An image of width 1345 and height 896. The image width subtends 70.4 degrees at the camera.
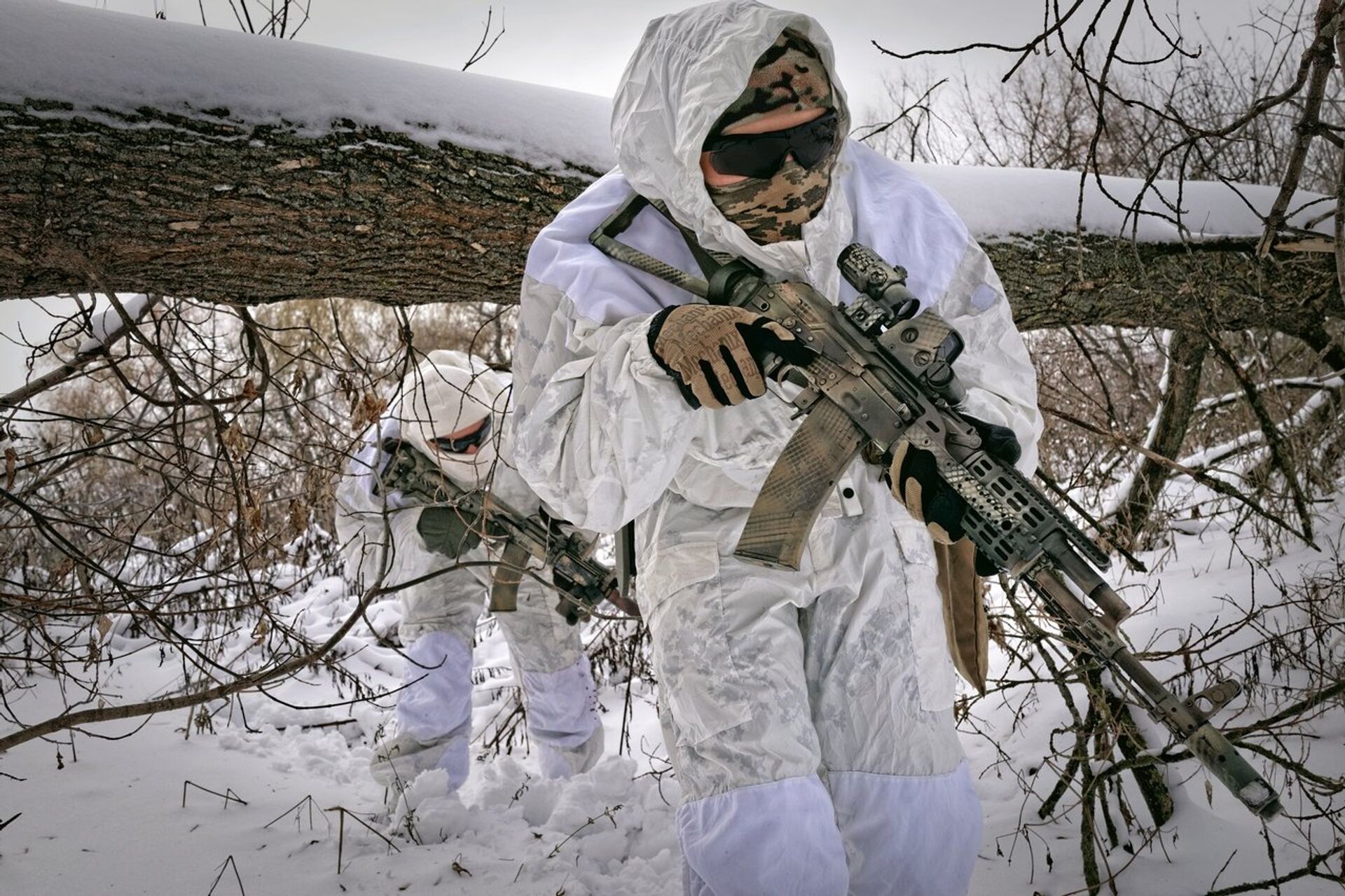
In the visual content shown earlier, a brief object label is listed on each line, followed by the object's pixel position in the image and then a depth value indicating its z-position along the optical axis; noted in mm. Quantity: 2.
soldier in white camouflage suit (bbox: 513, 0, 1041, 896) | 1718
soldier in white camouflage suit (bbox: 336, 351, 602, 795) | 3881
